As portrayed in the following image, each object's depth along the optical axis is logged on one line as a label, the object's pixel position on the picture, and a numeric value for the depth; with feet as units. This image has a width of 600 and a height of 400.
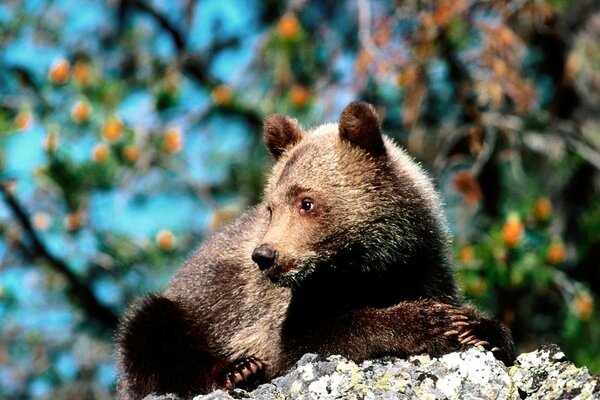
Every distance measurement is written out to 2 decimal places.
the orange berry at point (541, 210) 61.72
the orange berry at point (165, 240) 65.16
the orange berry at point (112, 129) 63.10
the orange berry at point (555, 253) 60.54
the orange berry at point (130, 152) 64.69
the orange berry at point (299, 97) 66.28
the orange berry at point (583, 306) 61.41
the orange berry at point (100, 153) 63.36
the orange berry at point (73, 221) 62.34
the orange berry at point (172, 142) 67.26
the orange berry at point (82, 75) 65.98
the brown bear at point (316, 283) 30.42
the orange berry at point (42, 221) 63.62
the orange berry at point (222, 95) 70.59
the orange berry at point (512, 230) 58.49
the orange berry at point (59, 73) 64.39
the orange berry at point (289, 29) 69.21
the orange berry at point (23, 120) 59.82
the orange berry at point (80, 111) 63.26
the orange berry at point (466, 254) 59.52
